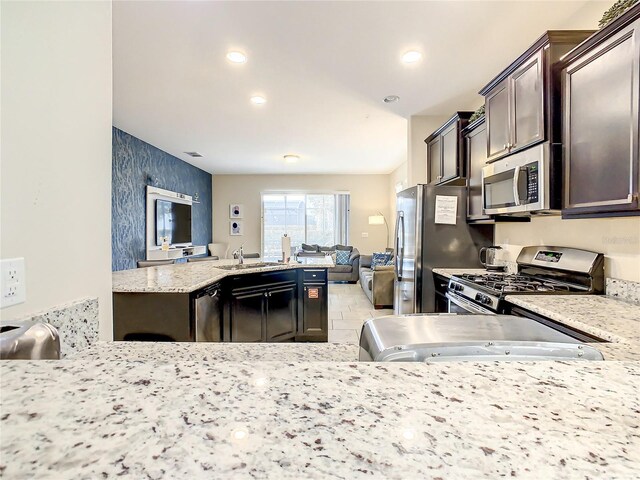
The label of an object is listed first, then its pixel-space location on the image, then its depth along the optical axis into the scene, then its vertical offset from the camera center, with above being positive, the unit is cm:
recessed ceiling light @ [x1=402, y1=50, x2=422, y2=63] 257 +147
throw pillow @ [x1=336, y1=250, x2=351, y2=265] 743 -45
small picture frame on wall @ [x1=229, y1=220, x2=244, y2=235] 827 +25
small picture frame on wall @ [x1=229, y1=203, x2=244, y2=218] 824 +70
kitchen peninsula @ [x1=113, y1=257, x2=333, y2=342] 214 -52
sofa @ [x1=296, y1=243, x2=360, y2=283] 730 -74
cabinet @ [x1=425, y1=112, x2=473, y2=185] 319 +92
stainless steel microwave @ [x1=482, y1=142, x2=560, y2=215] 194 +37
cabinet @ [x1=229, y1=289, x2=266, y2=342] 282 -71
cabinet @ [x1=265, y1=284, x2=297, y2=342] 315 -77
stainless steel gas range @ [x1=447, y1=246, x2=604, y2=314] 193 -31
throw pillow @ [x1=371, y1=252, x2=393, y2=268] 640 -43
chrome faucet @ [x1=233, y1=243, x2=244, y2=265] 340 -20
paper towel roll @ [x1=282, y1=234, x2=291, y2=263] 377 -12
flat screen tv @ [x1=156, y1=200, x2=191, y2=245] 564 +30
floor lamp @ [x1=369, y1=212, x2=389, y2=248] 795 +44
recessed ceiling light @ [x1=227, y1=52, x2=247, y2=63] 261 +148
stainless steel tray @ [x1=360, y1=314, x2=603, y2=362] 84 -31
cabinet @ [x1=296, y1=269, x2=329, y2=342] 348 -72
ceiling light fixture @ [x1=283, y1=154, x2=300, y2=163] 615 +155
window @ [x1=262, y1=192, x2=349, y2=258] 825 +48
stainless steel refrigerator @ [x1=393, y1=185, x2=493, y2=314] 315 -1
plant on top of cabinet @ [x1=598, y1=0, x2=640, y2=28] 152 +112
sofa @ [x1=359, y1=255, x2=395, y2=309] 493 -76
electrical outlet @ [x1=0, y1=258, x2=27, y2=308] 73 -10
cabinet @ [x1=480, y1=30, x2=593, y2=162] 191 +93
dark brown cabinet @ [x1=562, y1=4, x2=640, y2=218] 146 +59
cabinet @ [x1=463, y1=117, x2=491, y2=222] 282 +69
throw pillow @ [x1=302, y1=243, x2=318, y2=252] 789 -26
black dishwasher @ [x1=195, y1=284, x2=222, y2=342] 225 -58
